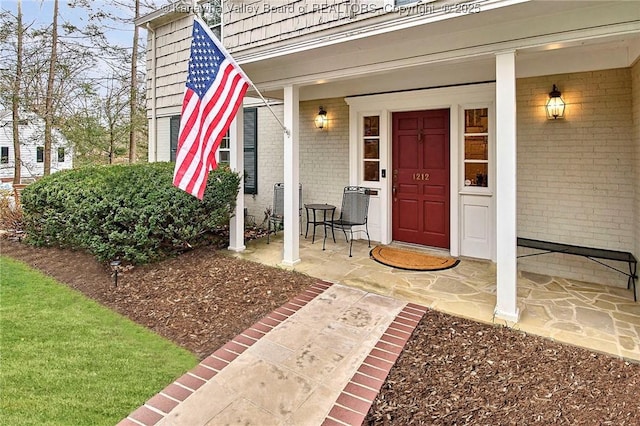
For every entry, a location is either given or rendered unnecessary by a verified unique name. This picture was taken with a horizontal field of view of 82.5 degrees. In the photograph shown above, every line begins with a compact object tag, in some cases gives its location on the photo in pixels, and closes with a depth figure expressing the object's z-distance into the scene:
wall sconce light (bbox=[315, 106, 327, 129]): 6.57
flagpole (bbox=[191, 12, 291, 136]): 4.90
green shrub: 4.79
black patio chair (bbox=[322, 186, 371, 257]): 5.96
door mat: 4.98
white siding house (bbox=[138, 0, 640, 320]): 3.36
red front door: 5.70
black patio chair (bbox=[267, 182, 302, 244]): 6.59
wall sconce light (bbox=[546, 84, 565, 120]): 4.44
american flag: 3.47
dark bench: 4.03
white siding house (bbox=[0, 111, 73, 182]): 10.88
